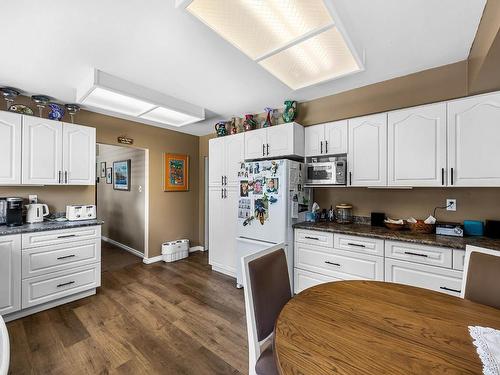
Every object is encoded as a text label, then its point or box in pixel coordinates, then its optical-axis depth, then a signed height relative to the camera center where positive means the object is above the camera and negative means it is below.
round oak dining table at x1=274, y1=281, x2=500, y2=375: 0.71 -0.55
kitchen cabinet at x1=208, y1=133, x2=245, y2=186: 3.31 +0.44
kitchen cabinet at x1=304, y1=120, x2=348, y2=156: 2.66 +0.60
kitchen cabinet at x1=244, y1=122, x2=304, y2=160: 2.79 +0.59
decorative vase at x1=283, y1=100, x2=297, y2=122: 2.88 +0.99
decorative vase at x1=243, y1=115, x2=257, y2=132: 3.29 +0.94
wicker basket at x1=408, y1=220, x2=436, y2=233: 2.22 -0.38
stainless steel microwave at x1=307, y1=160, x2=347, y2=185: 2.59 +0.18
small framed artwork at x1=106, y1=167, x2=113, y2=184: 5.05 +0.26
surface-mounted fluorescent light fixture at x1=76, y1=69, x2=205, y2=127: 2.23 +0.99
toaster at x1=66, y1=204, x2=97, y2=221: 2.81 -0.33
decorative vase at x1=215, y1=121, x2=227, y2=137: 3.63 +0.93
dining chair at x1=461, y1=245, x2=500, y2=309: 1.18 -0.48
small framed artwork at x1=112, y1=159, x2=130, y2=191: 4.46 +0.24
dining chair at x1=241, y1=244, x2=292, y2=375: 1.11 -0.60
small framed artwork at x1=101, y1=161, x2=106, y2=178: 5.29 +0.41
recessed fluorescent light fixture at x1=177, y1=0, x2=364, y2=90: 1.24 +1.00
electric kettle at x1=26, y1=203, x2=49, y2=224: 2.63 -0.32
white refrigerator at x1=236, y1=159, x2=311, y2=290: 2.63 -0.20
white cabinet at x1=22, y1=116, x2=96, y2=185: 2.53 +0.40
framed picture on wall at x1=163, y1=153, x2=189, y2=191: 4.17 +0.28
